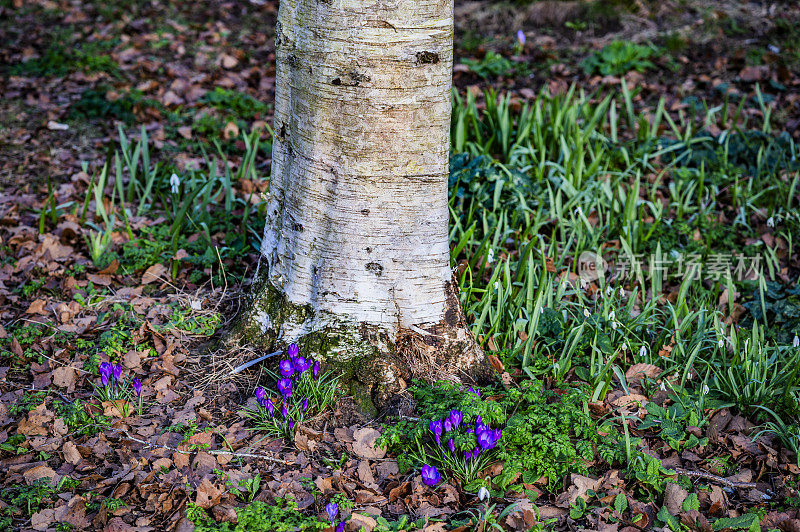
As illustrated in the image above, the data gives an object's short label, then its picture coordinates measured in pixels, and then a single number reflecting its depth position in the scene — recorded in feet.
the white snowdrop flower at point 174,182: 10.10
